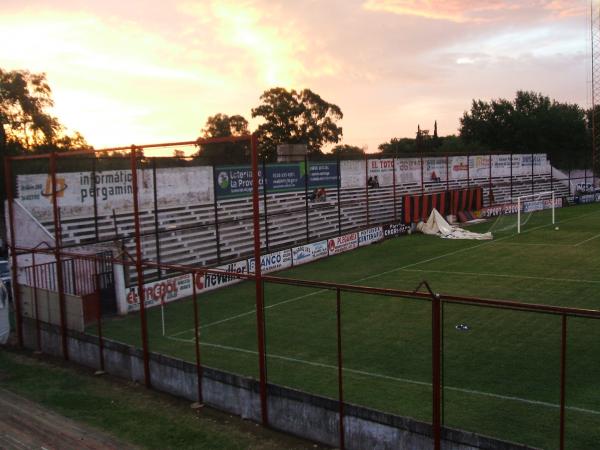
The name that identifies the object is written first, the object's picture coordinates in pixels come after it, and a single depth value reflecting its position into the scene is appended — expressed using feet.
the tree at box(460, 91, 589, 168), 239.91
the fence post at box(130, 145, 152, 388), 41.29
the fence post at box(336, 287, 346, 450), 30.27
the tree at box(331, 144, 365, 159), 265.87
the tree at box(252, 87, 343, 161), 242.99
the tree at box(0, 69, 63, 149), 141.18
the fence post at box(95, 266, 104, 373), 45.06
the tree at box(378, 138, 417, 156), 282.07
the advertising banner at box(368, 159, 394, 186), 129.18
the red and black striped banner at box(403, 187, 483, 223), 115.75
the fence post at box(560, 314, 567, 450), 23.89
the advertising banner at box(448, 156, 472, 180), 155.53
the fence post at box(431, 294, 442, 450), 26.76
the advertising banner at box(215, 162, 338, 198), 86.43
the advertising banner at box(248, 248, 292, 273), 79.39
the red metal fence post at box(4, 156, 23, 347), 54.08
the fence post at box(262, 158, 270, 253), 82.23
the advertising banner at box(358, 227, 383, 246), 102.28
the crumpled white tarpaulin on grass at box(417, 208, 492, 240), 105.29
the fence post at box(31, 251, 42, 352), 52.26
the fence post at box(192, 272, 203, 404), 37.48
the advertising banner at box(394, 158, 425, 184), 140.77
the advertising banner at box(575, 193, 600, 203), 165.58
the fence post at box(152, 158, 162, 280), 66.74
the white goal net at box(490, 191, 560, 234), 119.80
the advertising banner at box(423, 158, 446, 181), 146.72
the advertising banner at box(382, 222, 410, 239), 109.50
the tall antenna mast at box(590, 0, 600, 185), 202.43
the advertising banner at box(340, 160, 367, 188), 123.24
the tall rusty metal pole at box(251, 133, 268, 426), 33.65
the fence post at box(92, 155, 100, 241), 67.41
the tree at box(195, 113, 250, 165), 243.40
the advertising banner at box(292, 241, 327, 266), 86.48
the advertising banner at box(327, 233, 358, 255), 94.38
